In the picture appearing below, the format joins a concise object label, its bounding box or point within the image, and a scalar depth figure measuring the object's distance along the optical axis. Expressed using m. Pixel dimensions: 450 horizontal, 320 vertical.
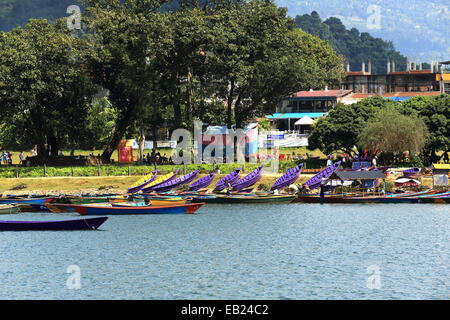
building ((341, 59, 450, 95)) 168.25
